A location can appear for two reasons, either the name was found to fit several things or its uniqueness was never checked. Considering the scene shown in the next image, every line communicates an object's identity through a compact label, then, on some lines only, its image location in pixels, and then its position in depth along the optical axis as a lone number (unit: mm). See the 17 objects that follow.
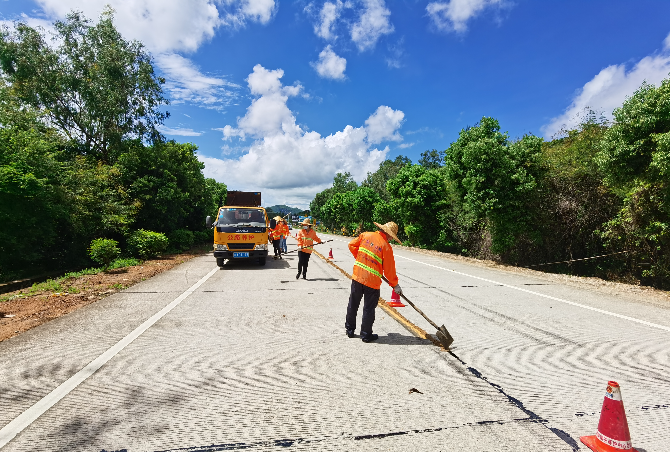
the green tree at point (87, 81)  21469
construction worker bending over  5199
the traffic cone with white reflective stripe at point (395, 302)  7312
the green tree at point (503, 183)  16281
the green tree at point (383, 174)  68338
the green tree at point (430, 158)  73750
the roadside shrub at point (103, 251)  13992
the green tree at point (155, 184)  20625
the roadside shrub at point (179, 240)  22125
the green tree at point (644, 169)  9891
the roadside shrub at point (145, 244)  17234
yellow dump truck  13641
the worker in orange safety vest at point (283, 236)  17719
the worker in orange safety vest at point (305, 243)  10875
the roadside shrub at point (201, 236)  28438
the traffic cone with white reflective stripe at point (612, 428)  2518
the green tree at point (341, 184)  86750
